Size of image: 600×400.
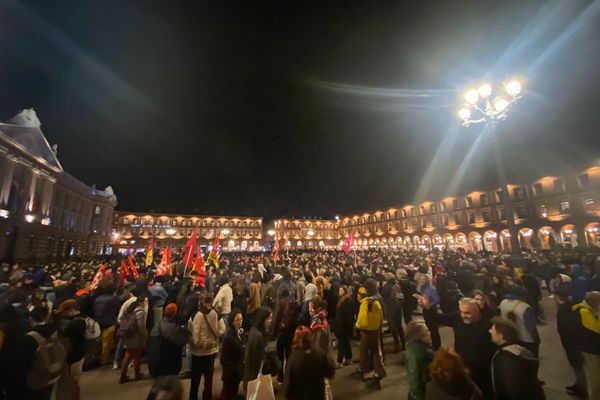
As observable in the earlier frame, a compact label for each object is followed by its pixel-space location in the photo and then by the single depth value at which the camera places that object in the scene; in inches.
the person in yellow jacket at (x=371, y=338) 209.8
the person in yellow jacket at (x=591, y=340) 150.3
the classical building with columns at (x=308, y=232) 3469.5
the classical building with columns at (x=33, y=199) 1076.0
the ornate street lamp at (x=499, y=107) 385.7
